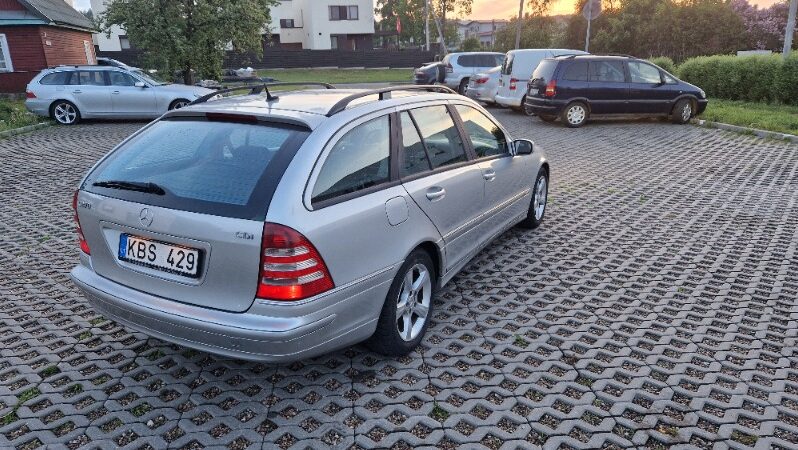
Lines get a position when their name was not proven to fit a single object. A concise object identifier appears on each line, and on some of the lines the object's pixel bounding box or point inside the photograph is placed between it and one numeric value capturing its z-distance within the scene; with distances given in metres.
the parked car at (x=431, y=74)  21.59
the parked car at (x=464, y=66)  21.08
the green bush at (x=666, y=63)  19.72
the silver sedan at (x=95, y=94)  14.67
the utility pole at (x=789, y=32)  15.25
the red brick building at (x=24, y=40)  21.59
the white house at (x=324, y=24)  55.91
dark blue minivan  13.73
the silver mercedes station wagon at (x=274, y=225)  2.73
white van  15.73
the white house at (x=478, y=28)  108.50
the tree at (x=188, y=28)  18.48
